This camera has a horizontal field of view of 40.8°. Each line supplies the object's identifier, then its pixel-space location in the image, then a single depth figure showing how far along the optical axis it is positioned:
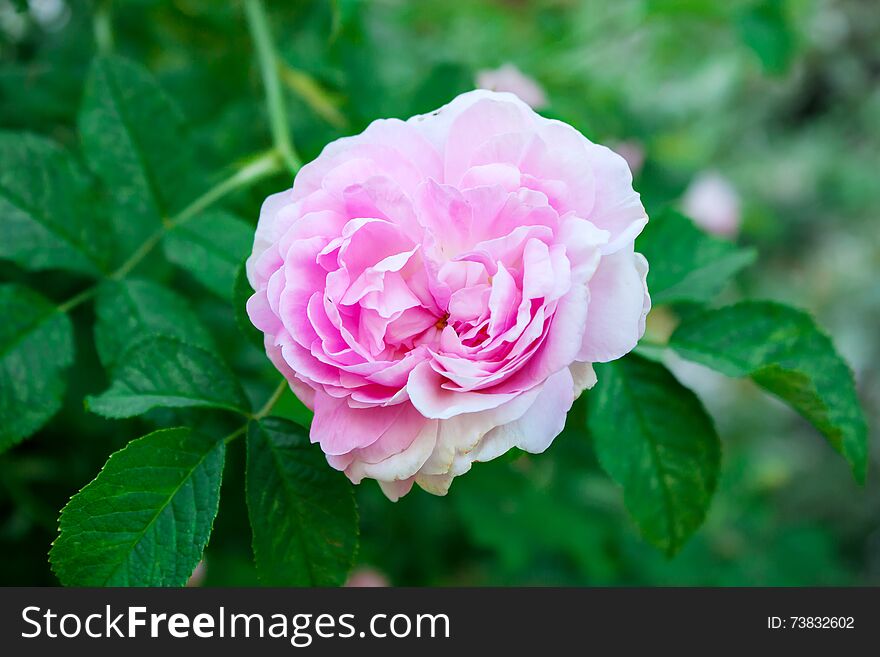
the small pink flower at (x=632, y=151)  0.45
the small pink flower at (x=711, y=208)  0.53
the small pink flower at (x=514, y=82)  0.39
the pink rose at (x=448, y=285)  0.21
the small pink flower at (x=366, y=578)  0.49
